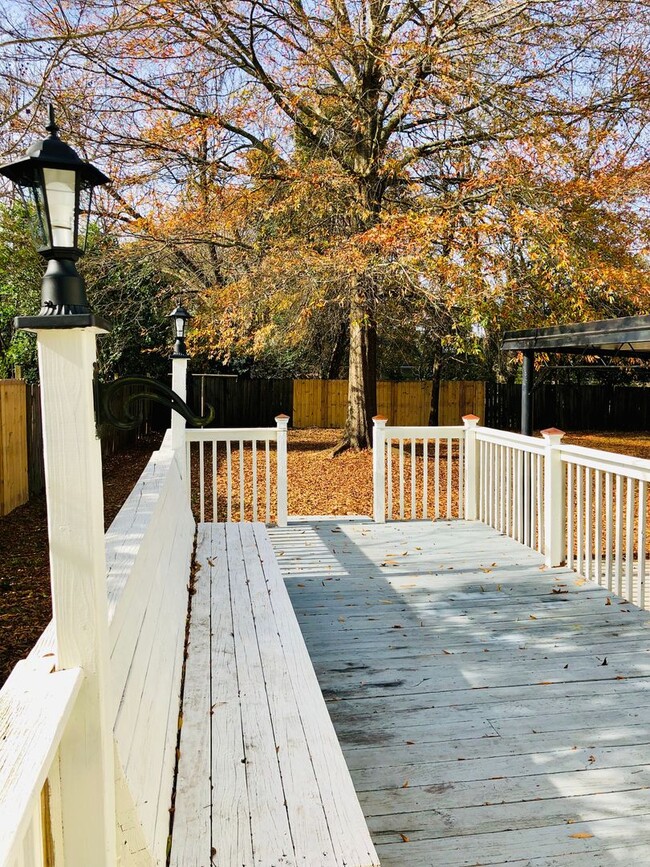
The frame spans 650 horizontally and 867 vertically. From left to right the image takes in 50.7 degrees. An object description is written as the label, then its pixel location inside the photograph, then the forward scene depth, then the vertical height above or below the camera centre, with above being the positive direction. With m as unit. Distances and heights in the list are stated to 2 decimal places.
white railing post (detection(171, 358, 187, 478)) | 5.77 -0.22
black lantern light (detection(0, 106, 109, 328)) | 1.25 +0.36
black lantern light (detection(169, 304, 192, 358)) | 6.48 +0.65
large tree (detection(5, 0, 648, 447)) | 9.02 +4.26
